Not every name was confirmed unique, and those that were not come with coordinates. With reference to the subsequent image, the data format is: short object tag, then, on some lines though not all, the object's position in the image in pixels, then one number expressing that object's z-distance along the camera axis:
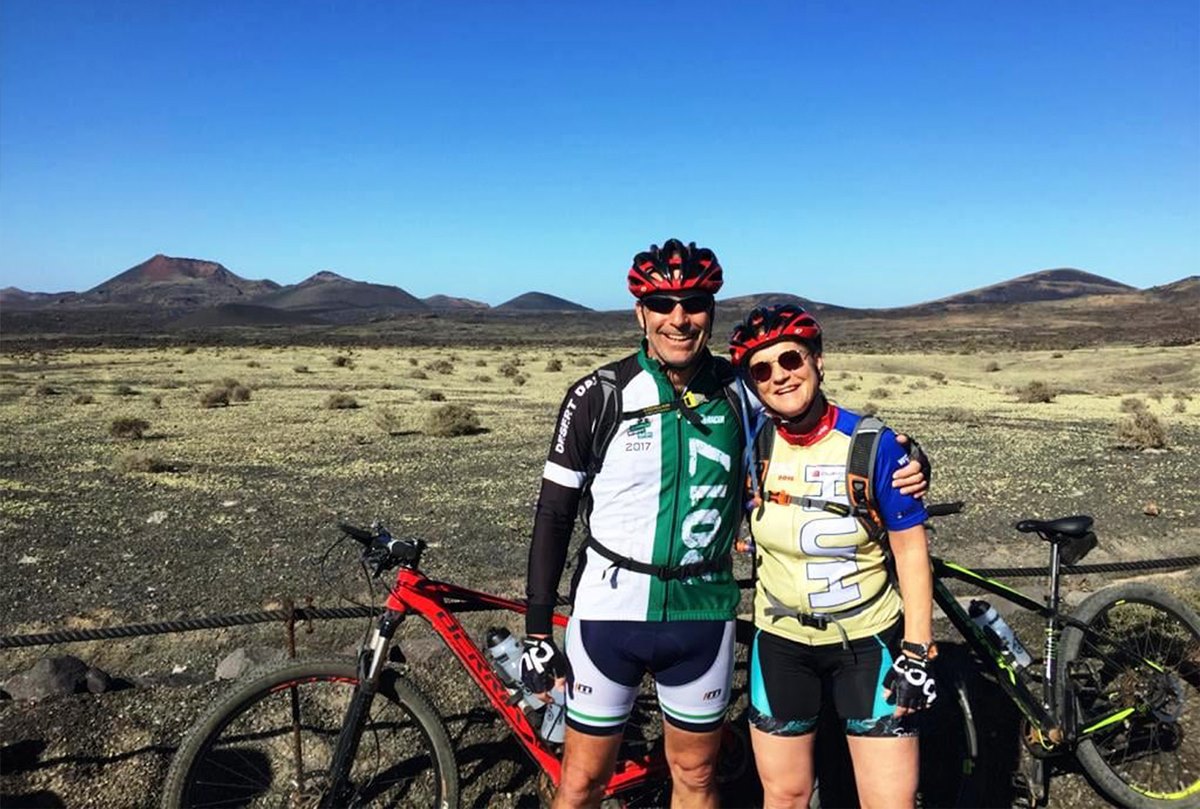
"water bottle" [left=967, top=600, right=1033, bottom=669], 3.08
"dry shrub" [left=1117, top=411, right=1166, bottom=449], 13.76
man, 2.52
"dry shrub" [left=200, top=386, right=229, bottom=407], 20.31
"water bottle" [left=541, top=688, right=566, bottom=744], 2.88
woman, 2.45
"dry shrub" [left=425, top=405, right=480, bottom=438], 16.14
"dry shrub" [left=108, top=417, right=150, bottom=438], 14.94
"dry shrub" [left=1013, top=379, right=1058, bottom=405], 22.73
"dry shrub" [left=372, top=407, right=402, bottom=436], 16.53
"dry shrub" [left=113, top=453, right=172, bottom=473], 11.90
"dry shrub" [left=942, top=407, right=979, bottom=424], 18.06
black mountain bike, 3.09
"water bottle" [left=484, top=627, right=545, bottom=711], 2.92
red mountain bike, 2.73
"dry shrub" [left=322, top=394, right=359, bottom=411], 19.89
